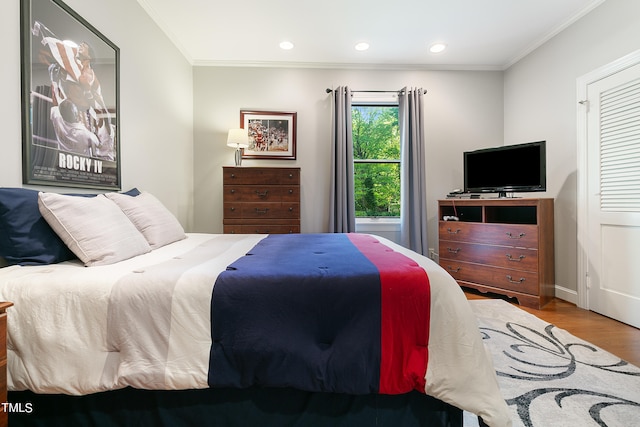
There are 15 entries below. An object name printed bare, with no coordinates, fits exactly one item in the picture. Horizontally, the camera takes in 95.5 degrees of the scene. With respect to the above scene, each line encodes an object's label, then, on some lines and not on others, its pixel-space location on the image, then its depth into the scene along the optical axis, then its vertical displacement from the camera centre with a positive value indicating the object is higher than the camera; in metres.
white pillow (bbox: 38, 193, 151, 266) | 1.29 -0.07
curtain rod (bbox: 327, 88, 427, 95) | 3.73 +1.57
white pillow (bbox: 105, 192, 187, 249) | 1.79 -0.04
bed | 0.98 -0.47
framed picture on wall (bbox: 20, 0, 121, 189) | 1.55 +0.69
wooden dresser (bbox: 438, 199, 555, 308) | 2.76 -0.38
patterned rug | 1.31 -0.92
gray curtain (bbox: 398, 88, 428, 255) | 3.67 +0.45
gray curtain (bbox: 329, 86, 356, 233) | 3.63 +0.57
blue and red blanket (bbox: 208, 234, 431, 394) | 0.98 -0.41
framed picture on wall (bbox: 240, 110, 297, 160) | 3.72 +1.03
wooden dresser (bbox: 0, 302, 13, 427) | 0.90 -0.46
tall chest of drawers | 3.20 +0.13
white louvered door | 2.32 +0.13
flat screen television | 2.91 +0.46
